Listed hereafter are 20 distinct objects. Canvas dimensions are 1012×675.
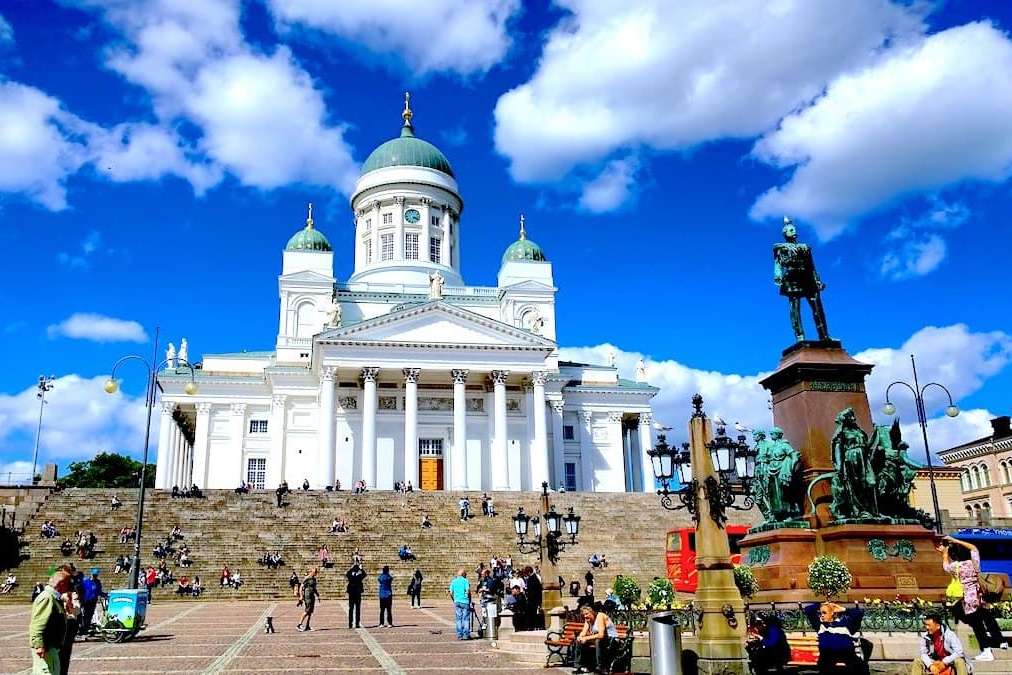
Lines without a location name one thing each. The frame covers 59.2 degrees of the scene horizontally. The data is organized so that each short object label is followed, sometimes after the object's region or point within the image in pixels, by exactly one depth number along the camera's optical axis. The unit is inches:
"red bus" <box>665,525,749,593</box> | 1163.3
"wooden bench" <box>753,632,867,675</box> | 460.1
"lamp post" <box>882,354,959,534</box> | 1331.2
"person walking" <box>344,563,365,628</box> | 890.1
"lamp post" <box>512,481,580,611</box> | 787.4
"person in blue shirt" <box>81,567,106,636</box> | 773.3
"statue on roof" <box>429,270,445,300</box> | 2340.1
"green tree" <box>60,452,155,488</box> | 3580.2
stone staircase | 1409.9
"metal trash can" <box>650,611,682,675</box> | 411.2
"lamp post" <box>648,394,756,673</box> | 433.1
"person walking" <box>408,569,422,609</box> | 1200.8
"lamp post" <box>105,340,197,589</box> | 1228.7
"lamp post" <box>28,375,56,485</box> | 2957.7
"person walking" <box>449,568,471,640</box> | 800.9
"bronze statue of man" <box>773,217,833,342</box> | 657.6
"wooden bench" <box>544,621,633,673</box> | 543.5
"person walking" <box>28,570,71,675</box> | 370.9
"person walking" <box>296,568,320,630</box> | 852.0
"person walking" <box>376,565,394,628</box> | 906.1
